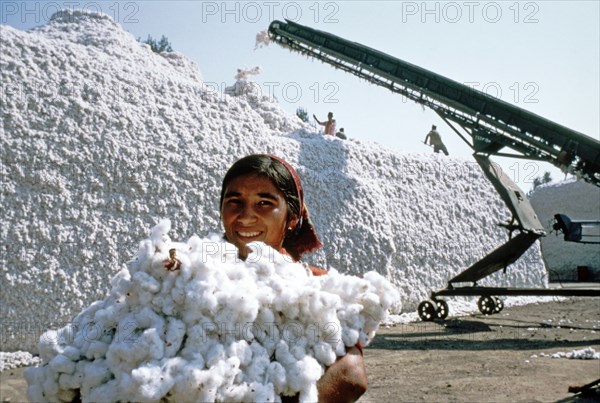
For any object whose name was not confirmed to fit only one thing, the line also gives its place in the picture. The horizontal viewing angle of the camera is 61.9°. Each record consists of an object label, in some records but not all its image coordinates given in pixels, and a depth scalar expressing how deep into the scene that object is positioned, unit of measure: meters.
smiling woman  1.48
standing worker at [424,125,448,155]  11.47
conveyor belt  6.80
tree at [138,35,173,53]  18.00
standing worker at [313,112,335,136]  9.70
